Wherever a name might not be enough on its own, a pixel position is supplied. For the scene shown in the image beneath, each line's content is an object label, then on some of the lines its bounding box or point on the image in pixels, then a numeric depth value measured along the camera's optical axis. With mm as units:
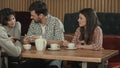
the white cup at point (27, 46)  3852
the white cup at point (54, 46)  3862
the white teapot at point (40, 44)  3791
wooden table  3189
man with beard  4676
